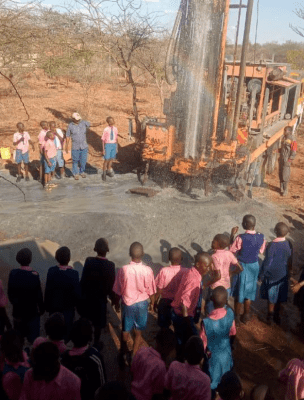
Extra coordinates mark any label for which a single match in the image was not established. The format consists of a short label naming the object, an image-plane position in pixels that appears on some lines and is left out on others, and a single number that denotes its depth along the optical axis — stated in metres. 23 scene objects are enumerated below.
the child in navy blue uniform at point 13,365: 2.78
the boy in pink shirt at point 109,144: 9.23
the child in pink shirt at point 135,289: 4.07
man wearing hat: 8.98
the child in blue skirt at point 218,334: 3.56
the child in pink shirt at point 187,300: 4.00
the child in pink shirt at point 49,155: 8.50
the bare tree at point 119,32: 12.14
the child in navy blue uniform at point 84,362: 2.87
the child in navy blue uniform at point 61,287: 4.04
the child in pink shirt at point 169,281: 4.24
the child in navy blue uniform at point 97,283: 4.21
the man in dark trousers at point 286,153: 9.12
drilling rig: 7.48
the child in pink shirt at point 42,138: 8.61
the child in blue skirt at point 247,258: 4.85
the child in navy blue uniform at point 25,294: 3.98
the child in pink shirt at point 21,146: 8.94
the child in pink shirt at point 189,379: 2.74
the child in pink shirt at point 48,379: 2.53
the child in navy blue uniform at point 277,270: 4.79
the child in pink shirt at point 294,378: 2.84
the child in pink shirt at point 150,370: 2.89
